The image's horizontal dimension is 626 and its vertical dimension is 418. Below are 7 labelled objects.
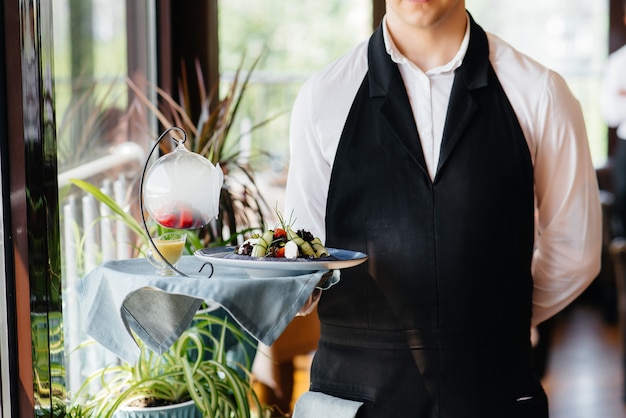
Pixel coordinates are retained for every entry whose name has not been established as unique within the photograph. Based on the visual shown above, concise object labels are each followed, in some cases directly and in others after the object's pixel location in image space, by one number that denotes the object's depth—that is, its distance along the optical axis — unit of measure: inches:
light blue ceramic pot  90.7
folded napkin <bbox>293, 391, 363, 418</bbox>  70.1
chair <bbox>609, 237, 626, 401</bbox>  138.3
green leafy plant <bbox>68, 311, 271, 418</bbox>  91.7
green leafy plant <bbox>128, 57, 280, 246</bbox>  111.0
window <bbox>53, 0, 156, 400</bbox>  101.7
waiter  69.2
